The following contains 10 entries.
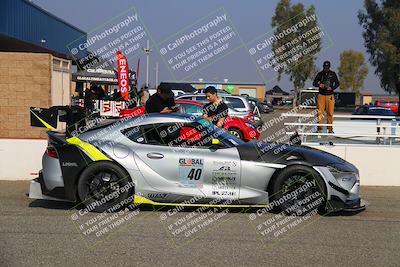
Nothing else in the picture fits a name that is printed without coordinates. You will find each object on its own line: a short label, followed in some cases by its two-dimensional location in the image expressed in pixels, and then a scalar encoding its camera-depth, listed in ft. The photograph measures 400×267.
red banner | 79.15
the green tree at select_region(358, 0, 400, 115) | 149.89
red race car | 48.14
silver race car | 22.43
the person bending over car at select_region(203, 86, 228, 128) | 30.55
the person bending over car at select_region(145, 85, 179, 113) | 30.27
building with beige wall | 45.98
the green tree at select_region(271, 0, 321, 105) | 177.17
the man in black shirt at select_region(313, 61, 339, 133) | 40.63
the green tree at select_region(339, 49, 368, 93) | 292.61
